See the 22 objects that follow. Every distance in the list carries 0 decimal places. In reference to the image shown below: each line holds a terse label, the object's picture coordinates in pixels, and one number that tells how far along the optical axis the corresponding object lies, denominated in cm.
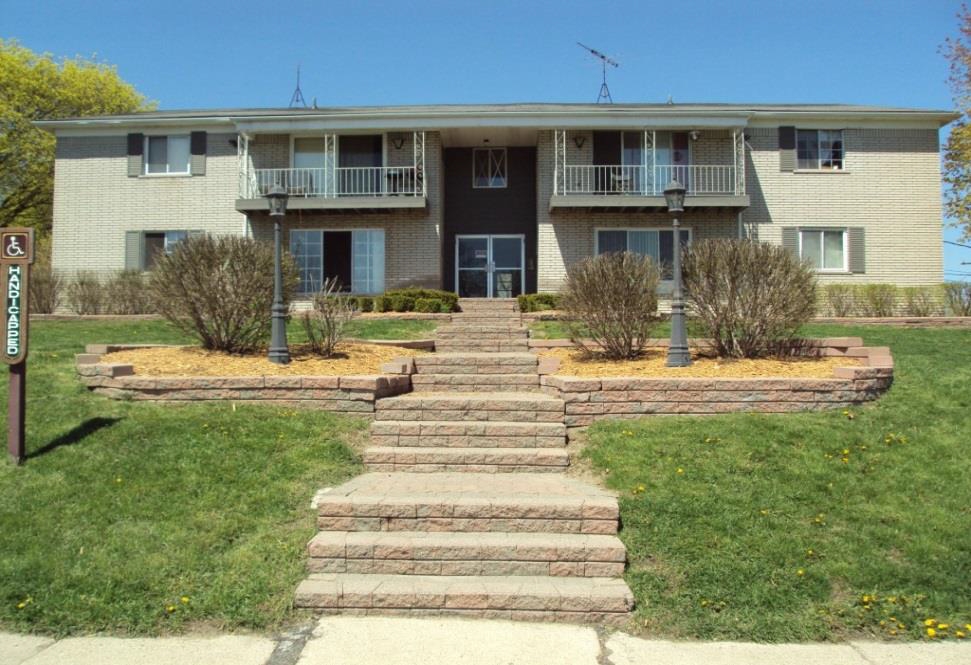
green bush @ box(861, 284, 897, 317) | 1672
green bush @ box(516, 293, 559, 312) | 1612
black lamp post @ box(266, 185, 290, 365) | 877
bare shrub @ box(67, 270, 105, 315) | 1666
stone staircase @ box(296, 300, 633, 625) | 450
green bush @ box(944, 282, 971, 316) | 1641
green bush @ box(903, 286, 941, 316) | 1677
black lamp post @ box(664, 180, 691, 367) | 839
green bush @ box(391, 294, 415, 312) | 1611
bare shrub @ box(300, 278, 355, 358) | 938
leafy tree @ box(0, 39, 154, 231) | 2864
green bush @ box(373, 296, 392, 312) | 1631
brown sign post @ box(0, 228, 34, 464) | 626
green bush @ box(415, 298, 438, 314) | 1579
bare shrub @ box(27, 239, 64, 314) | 1686
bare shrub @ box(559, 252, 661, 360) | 895
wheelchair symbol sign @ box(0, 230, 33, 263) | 643
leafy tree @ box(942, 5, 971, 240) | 2362
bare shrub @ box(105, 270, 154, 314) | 1662
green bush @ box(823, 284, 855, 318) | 1678
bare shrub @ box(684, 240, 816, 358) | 855
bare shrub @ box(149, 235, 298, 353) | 888
